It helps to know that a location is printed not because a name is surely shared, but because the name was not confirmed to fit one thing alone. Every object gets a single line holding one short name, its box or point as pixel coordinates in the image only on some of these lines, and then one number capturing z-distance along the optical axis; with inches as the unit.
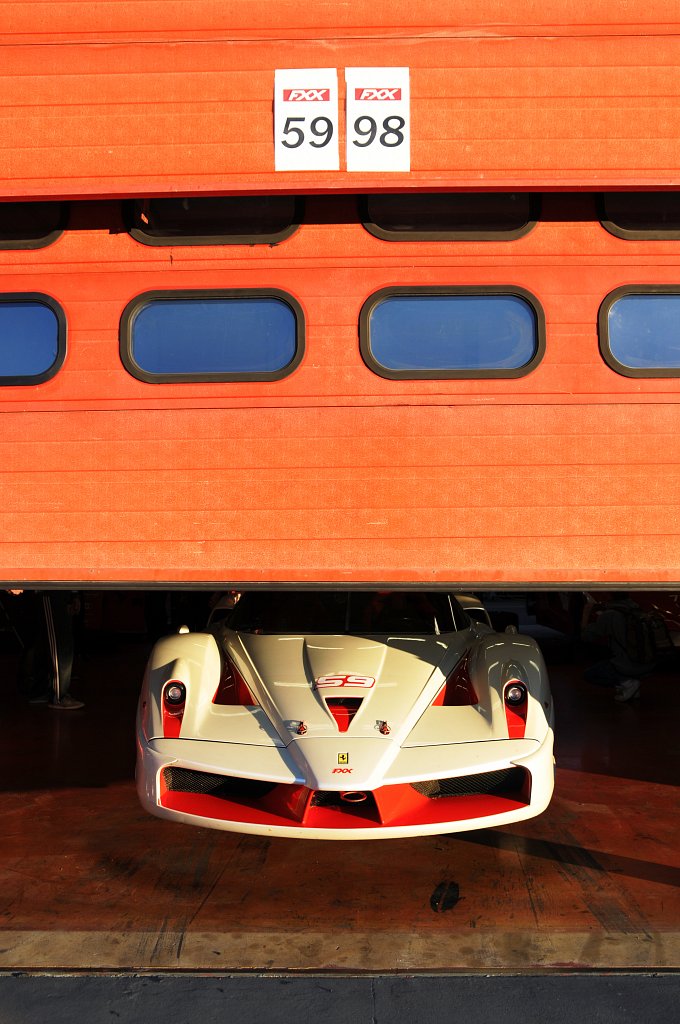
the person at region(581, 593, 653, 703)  309.4
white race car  155.9
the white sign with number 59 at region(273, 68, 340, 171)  146.0
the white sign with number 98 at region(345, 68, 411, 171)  145.6
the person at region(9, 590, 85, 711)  303.9
